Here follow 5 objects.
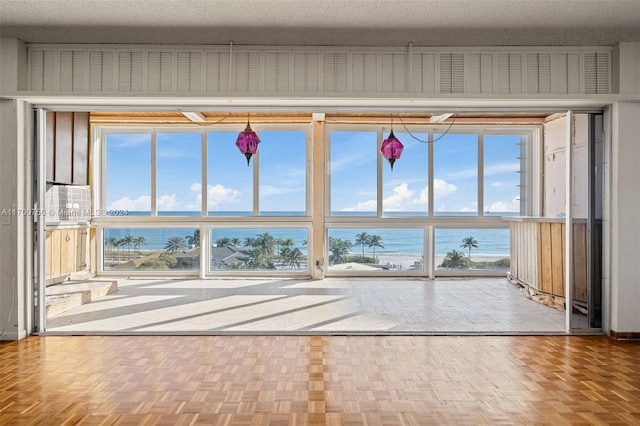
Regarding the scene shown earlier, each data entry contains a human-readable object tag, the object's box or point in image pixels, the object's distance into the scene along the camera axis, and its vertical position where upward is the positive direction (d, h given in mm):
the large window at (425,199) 8422 +303
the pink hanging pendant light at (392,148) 6355 +904
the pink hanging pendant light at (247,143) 5898 +899
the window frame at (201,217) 8336 -16
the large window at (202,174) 8508 +750
